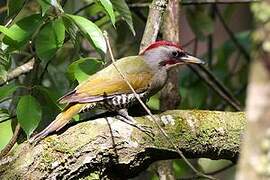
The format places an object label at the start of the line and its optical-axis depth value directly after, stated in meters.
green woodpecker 5.11
